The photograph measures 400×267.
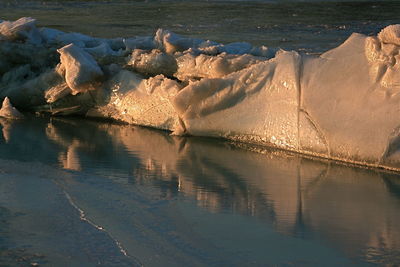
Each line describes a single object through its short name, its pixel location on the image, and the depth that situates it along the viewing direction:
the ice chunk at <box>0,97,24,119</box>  14.13
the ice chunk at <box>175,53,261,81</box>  12.52
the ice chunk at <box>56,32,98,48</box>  16.12
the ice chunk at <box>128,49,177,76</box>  13.58
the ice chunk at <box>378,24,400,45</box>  10.69
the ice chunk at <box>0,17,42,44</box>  15.63
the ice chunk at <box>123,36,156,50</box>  15.19
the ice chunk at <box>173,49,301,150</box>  11.30
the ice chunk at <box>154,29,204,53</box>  14.28
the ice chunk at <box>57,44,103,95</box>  13.55
